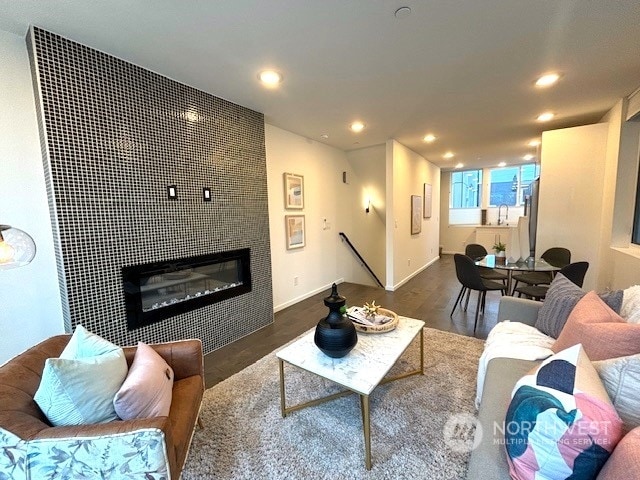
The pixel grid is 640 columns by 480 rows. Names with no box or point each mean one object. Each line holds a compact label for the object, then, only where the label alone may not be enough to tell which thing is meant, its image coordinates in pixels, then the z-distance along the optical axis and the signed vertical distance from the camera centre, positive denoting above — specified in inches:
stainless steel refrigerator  163.0 -3.8
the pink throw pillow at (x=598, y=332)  43.9 -23.2
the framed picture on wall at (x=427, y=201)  237.5 +7.7
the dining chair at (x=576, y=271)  101.7 -25.5
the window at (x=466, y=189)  301.1 +22.9
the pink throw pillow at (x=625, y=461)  25.4 -25.5
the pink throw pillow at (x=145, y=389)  42.4 -29.5
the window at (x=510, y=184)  277.4 +25.1
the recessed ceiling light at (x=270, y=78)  85.7 +45.7
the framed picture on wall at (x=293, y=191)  146.3 +12.8
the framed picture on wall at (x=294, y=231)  149.0 -9.9
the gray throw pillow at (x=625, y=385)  33.9 -24.5
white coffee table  54.5 -35.3
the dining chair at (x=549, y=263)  128.6 -28.1
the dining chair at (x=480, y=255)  145.2 -27.8
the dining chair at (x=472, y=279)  117.4 -32.2
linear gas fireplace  82.9 -24.9
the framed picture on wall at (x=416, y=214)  208.1 -3.4
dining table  109.7 -25.9
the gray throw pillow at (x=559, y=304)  61.5 -24.9
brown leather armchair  34.0 -29.8
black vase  61.4 -28.4
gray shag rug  53.1 -51.4
